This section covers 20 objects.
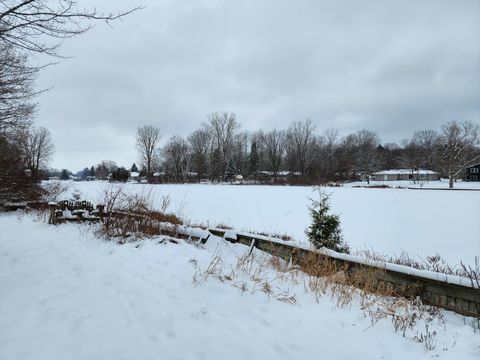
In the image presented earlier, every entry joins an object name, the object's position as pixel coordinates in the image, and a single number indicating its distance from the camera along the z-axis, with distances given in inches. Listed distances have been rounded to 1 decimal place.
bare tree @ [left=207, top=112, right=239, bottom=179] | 2797.7
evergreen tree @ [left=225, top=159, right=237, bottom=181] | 2634.8
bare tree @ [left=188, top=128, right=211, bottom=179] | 2787.6
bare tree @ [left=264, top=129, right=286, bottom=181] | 2977.4
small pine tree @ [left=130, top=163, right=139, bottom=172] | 4641.2
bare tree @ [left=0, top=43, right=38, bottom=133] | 199.2
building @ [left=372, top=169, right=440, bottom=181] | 2662.4
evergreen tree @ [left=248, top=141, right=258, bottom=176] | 2797.7
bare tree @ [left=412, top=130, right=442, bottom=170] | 2630.4
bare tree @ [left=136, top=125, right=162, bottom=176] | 2984.7
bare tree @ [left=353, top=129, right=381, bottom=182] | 2628.0
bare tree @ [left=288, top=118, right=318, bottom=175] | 2950.3
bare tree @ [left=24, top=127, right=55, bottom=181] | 1814.7
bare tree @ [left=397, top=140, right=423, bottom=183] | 2615.7
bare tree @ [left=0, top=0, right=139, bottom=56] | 143.0
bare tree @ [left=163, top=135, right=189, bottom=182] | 2824.8
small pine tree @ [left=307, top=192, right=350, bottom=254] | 316.2
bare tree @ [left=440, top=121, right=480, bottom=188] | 1824.6
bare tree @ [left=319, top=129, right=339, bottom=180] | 3105.3
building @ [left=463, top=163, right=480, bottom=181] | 2574.8
